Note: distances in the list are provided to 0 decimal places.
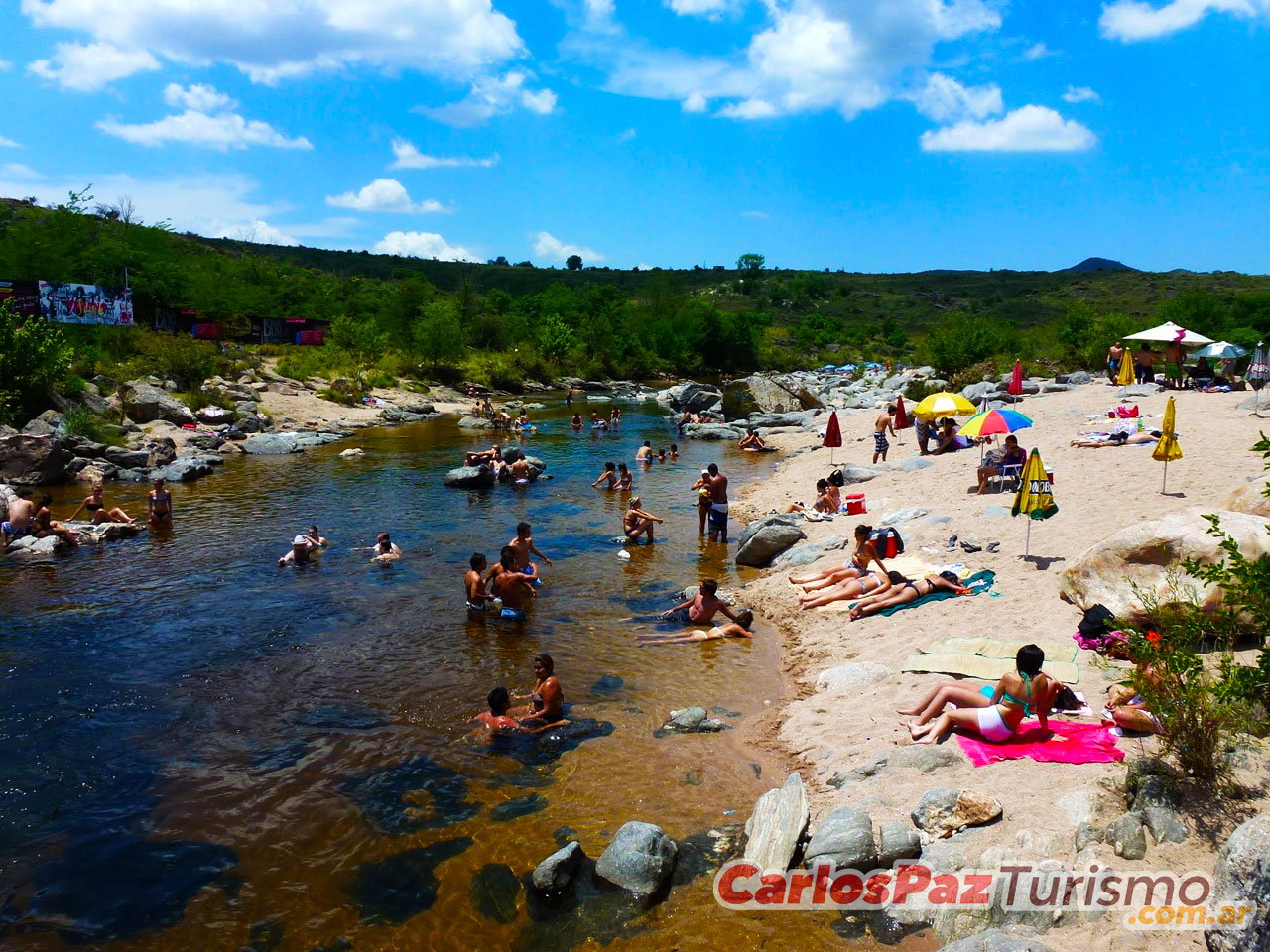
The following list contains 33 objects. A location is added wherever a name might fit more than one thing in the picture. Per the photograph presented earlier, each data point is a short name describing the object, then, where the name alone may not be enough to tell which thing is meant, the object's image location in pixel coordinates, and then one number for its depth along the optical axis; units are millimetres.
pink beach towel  6926
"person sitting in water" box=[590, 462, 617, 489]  25111
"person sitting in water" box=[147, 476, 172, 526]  19358
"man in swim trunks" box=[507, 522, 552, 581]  14953
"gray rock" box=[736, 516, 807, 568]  16906
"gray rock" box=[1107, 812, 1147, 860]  5508
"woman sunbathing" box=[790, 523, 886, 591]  13273
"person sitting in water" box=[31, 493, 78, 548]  17516
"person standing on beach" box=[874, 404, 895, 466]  23844
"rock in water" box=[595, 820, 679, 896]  6430
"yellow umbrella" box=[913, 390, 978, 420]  20734
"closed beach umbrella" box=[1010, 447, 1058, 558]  11945
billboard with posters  42688
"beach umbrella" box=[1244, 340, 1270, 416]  21125
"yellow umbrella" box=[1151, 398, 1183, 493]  13195
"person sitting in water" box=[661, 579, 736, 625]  12789
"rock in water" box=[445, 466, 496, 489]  25516
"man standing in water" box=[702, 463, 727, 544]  18219
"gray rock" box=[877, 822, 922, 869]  6207
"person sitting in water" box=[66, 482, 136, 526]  18875
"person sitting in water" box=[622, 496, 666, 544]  18531
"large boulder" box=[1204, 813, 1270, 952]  4324
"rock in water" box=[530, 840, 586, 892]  6469
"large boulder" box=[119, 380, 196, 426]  32562
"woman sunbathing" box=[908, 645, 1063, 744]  7523
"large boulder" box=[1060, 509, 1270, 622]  8156
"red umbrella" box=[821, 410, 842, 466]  24844
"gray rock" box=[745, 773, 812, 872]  6543
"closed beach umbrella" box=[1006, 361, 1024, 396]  26188
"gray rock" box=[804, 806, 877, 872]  6215
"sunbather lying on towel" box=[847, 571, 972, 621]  12023
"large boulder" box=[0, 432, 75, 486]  22953
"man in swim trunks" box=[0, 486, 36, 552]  17562
